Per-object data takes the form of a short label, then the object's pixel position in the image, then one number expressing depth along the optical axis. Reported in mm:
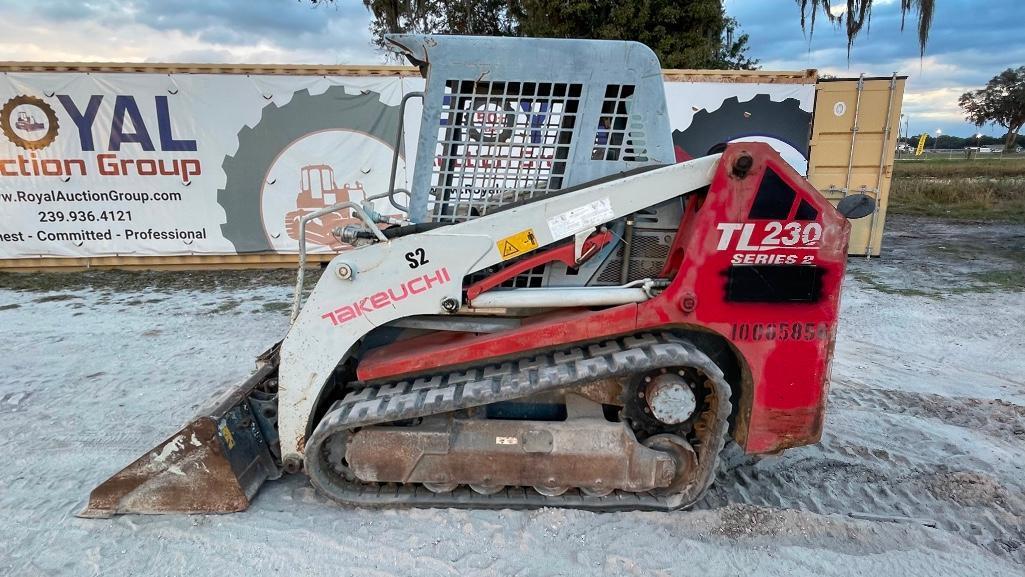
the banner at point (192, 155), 8312
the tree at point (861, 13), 12953
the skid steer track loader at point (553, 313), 2596
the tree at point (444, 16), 15383
